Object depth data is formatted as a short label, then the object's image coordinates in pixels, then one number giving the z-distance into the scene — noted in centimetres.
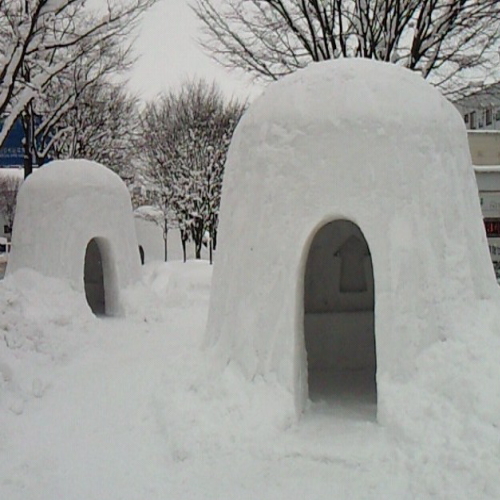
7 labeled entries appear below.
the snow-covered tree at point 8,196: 3878
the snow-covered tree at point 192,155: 2173
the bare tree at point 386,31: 1170
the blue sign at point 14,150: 1662
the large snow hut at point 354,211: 573
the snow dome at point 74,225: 1132
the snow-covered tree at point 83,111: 1606
